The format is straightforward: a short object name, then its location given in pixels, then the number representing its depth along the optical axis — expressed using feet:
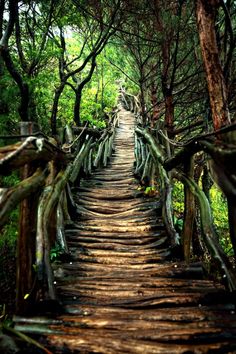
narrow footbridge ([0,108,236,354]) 7.34
